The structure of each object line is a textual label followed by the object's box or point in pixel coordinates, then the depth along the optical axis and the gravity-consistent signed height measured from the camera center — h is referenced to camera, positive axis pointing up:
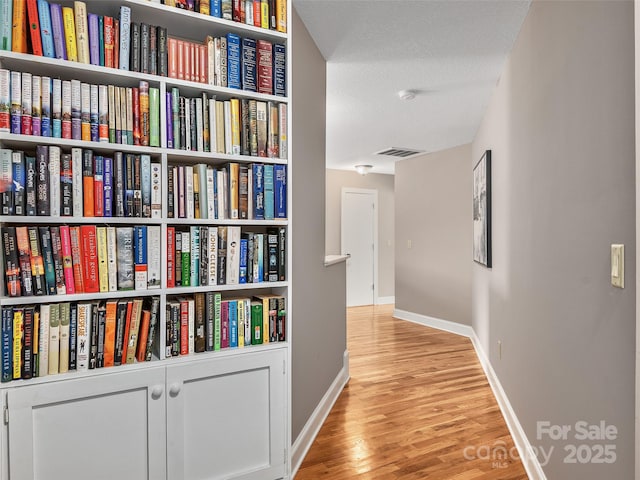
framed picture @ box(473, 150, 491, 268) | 3.42 +0.15
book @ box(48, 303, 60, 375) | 1.41 -0.36
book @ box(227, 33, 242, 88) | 1.70 +0.66
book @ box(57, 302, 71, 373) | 1.42 -0.36
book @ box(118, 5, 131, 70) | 1.50 +0.67
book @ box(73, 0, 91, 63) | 1.43 +0.66
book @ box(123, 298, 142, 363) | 1.53 -0.37
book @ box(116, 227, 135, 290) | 1.52 -0.10
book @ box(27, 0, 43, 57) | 1.37 +0.64
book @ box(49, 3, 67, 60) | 1.40 +0.65
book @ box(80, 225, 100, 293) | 1.45 -0.10
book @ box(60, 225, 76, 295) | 1.42 -0.11
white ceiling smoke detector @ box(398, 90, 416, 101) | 3.33 +1.05
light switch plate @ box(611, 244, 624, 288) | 1.18 -0.10
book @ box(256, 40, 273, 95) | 1.75 +0.66
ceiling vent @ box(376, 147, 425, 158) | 5.45 +0.99
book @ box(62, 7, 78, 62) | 1.42 +0.65
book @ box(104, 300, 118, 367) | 1.49 -0.37
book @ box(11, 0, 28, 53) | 1.35 +0.64
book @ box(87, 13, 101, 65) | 1.46 +0.64
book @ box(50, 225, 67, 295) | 1.41 -0.10
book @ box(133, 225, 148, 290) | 1.54 -0.10
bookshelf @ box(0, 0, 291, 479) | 1.37 -0.55
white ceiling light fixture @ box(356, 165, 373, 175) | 6.64 +0.92
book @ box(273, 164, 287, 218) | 1.80 +0.16
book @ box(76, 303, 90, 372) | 1.45 -0.37
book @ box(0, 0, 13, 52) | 1.33 +0.64
